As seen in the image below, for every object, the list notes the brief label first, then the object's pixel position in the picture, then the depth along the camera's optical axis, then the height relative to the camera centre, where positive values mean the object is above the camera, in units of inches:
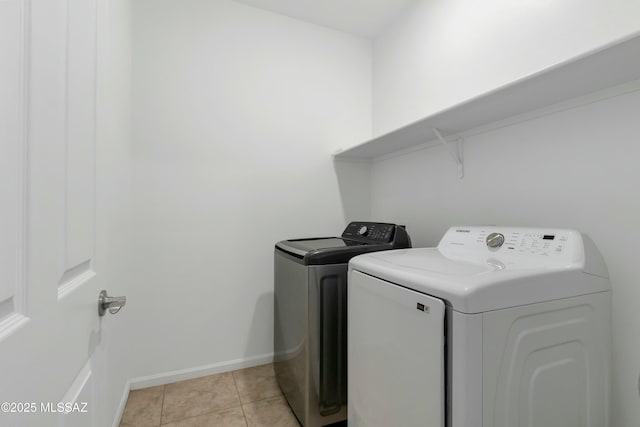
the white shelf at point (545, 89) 32.6 +18.6
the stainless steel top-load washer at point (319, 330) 53.4 -23.0
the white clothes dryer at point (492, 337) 28.6 -14.4
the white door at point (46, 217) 15.5 -0.1
